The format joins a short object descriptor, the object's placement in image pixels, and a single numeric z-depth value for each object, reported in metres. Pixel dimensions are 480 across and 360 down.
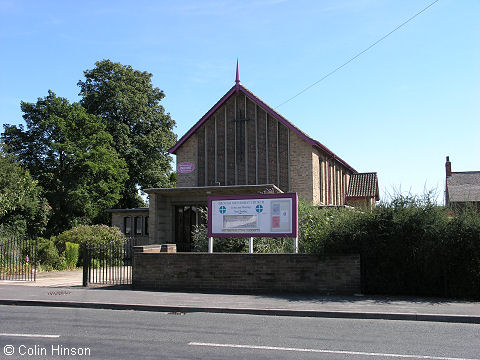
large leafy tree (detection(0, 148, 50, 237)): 30.06
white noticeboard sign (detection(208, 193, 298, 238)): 14.28
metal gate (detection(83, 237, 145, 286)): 14.95
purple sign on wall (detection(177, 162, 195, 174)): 28.22
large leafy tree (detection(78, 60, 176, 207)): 40.06
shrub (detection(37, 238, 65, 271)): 21.27
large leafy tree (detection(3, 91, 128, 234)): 35.81
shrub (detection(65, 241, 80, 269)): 22.25
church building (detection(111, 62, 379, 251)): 24.95
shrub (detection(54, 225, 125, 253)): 24.42
